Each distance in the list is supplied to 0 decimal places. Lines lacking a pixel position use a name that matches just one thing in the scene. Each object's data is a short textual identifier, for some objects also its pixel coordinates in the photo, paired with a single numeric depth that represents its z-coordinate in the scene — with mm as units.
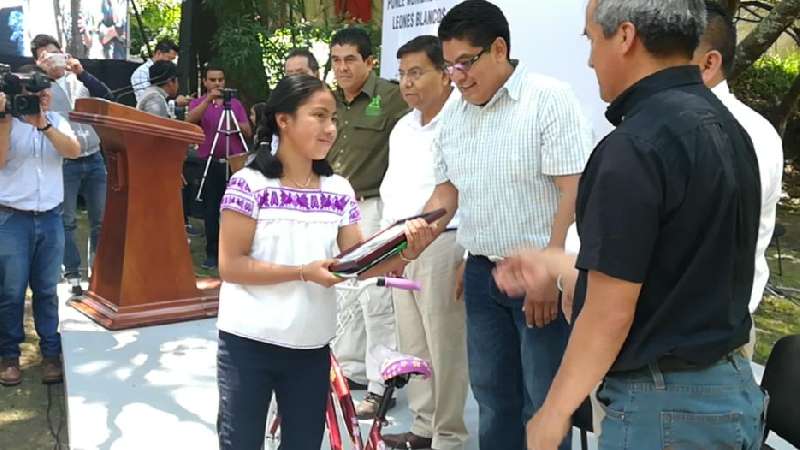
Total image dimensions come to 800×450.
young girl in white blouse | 2434
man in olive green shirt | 4066
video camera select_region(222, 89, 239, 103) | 7309
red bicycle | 2734
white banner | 3146
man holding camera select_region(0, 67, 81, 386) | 4324
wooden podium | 5129
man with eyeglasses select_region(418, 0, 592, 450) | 2650
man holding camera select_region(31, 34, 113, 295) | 5703
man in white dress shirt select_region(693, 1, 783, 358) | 2328
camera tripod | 7344
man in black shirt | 1513
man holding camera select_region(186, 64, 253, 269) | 7414
